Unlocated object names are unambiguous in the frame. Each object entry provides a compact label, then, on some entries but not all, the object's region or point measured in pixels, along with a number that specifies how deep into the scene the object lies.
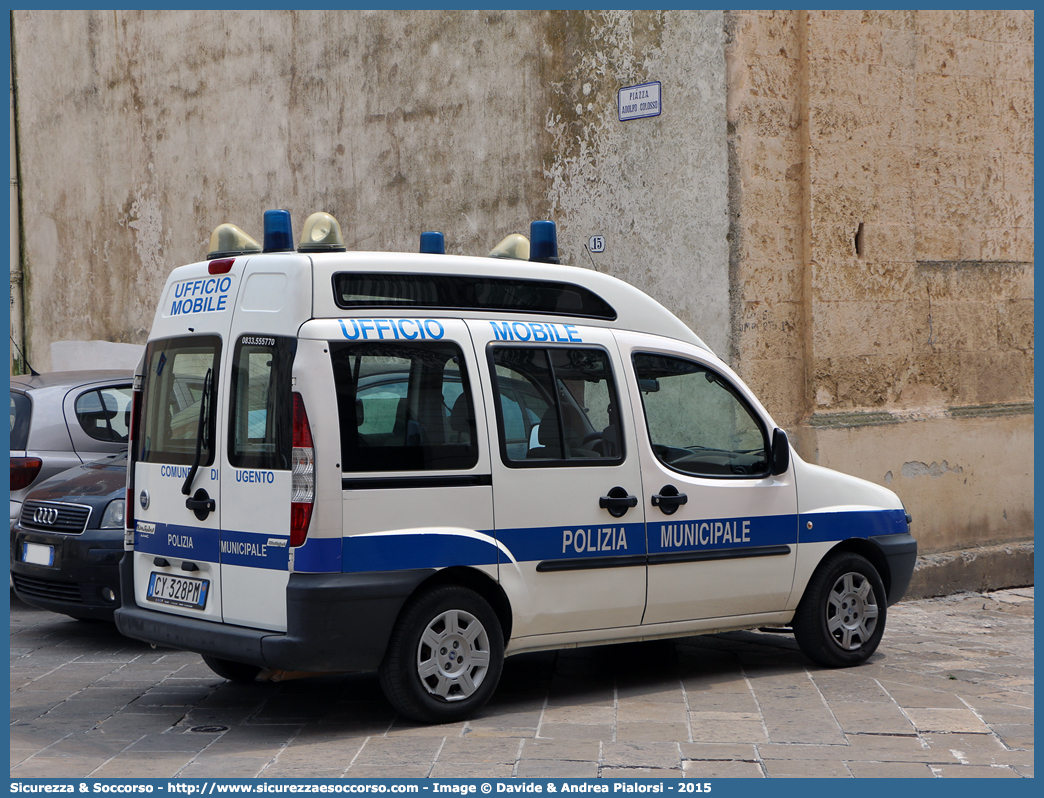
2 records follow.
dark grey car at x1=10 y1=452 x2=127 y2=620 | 7.07
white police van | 5.09
